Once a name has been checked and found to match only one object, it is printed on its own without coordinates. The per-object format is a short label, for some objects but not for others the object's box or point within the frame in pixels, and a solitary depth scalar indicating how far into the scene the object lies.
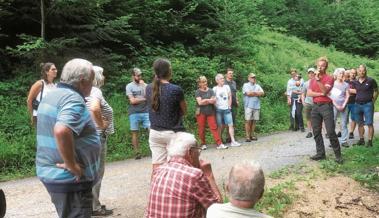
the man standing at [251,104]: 13.65
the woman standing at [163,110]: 6.38
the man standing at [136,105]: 11.48
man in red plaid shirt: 4.04
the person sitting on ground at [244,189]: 3.18
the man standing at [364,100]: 11.79
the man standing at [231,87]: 13.40
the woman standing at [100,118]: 5.94
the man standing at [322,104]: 9.45
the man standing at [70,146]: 4.05
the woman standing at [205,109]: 12.35
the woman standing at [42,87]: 8.48
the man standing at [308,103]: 13.53
